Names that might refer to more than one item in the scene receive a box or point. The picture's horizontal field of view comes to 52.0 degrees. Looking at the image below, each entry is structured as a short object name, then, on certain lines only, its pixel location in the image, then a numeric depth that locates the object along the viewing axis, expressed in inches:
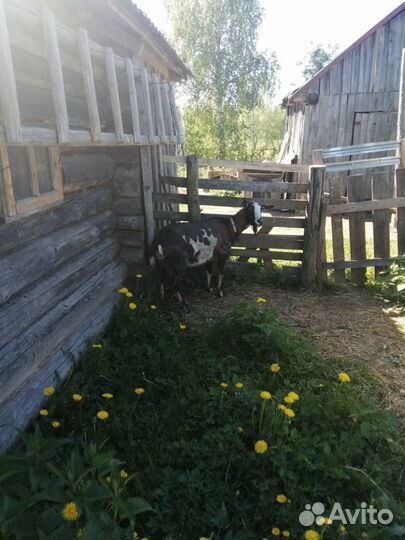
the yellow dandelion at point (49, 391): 124.0
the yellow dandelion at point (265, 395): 116.7
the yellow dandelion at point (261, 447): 108.0
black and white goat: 222.8
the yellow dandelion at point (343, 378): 130.3
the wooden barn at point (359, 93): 470.9
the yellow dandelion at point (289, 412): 114.7
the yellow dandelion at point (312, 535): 85.3
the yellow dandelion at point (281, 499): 99.7
